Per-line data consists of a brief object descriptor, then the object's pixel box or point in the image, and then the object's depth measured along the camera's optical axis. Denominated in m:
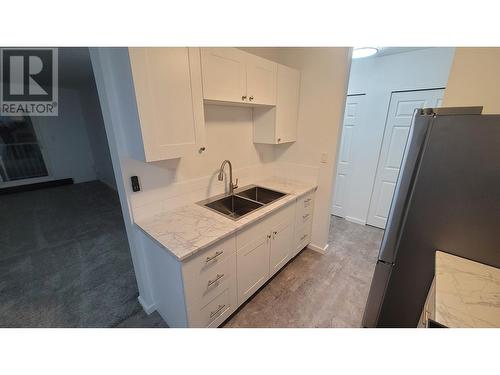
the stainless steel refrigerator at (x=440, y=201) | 0.89
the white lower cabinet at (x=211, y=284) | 1.21
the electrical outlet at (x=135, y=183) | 1.39
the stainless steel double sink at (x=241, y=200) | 1.86
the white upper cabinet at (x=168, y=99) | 1.07
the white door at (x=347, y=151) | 2.92
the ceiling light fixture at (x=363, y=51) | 2.06
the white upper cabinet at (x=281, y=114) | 2.01
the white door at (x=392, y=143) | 2.45
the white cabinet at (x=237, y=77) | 1.37
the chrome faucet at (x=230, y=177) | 1.81
